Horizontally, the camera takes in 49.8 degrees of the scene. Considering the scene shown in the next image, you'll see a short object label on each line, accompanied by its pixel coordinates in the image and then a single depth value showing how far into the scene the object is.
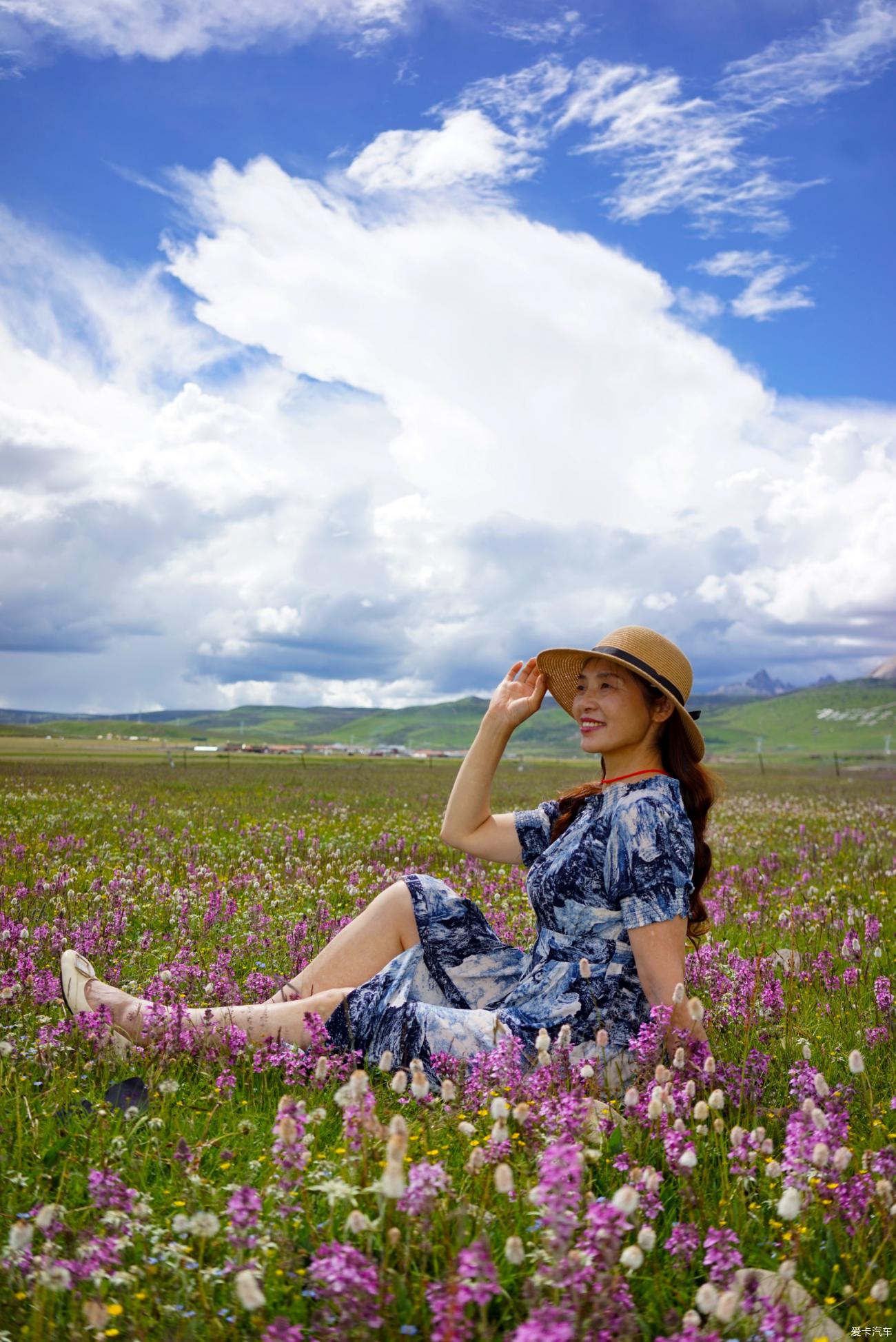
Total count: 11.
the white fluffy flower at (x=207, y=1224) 2.58
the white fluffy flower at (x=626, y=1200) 2.47
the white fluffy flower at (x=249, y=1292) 2.18
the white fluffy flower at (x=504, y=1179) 2.45
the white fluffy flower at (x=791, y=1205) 2.58
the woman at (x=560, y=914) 4.90
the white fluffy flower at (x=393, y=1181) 2.39
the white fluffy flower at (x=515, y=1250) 2.45
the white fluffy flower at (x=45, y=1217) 2.66
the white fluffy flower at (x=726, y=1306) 2.26
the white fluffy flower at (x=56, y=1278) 2.63
